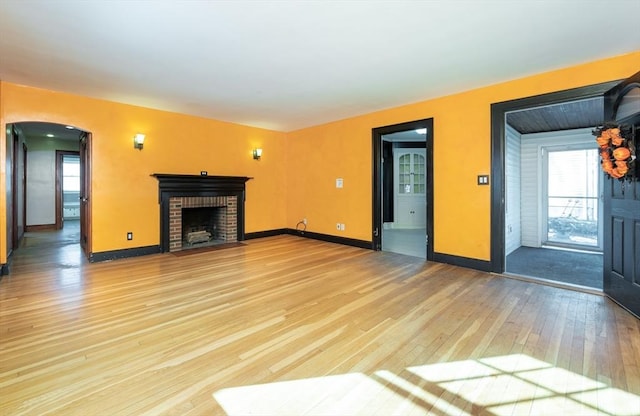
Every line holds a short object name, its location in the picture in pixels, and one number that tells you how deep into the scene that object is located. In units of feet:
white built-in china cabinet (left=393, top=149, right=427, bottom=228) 27.58
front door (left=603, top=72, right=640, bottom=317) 8.50
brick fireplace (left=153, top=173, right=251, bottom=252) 17.30
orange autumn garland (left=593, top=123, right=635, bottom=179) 8.41
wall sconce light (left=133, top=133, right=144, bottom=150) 16.08
